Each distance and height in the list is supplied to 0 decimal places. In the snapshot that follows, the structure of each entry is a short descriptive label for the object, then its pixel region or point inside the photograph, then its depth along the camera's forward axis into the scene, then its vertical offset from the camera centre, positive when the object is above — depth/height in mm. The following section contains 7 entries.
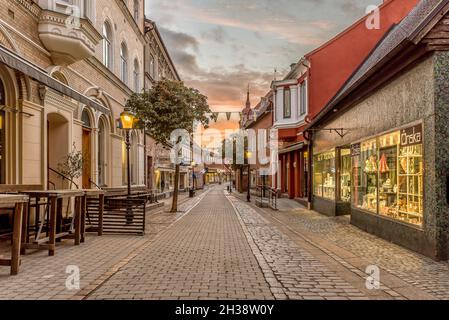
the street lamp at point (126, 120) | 13414 +1633
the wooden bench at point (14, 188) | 7316 -349
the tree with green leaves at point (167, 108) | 17297 +2640
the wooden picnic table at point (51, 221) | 7152 -911
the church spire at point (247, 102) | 78731 +13034
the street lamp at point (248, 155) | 30172 +1064
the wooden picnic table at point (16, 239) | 5812 -987
